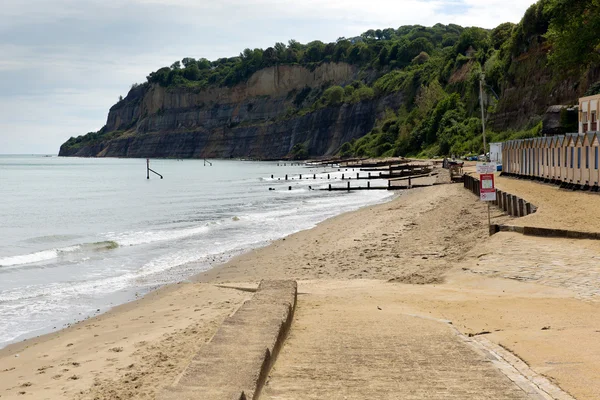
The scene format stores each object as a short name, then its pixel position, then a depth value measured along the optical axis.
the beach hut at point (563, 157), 28.88
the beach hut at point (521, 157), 38.62
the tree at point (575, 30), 53.06
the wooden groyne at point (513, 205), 20.56
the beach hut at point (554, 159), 30.72
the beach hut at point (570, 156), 27.77
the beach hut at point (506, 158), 43.22
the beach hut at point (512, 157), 41.19
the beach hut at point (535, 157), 34.84
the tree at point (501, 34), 93.04
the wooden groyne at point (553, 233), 15.15
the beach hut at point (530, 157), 36.31
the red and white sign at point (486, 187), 17.98
